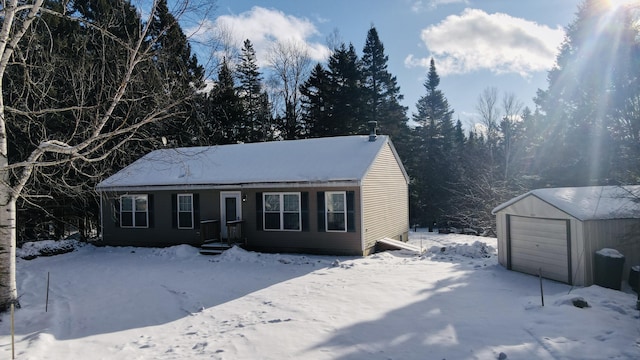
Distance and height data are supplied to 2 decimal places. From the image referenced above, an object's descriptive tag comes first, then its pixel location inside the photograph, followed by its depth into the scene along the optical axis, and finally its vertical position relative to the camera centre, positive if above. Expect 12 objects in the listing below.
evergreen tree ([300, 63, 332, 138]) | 31.75 +6.73
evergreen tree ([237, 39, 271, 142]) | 32.69 +7.81
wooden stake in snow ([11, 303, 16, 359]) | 5.75 -2.23
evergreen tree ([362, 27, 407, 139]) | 32.96 +8.39
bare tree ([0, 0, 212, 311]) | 7.40 +1.28
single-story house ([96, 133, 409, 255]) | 14.02 -0.41
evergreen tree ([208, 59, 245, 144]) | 28.78 +5.19
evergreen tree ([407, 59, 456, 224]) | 34.75 +2.08
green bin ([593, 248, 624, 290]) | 8.46 -1.91
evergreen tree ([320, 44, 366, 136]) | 31.36 +6.95
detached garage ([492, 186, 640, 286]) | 8.95 -1.20
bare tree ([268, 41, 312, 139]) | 34.28 +9.23
